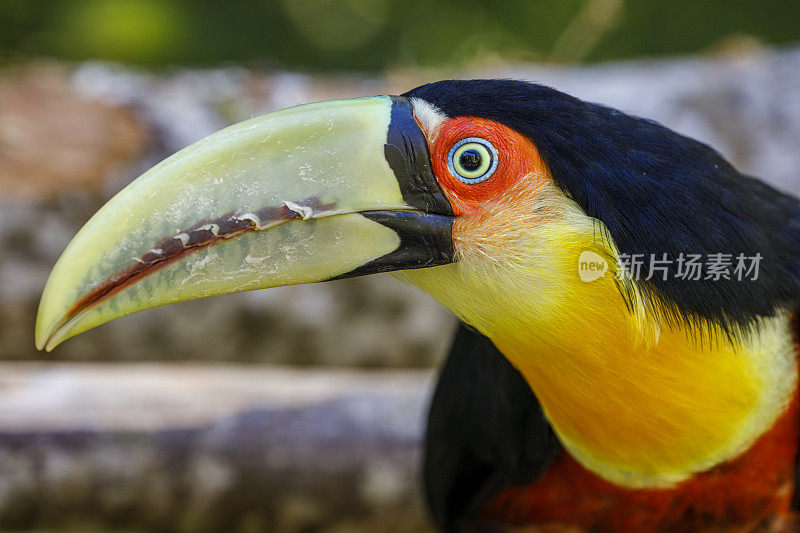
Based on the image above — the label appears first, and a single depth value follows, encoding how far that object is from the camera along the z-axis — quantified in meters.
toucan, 1.09
